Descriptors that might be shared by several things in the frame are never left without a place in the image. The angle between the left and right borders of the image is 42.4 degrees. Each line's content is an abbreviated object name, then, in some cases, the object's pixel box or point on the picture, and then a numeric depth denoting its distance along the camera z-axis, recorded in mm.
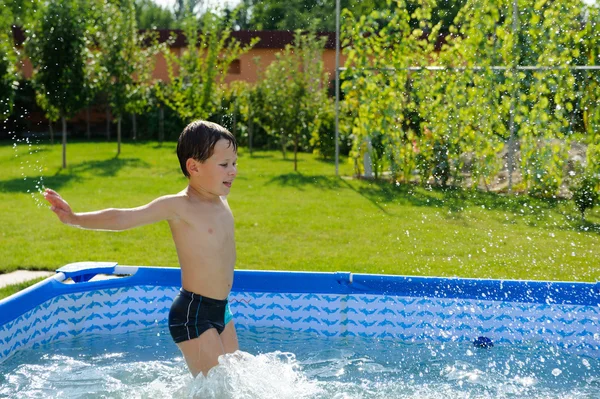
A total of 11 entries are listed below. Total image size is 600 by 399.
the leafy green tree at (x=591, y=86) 8008
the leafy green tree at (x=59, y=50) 10469
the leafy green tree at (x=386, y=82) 8961
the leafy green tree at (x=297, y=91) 10953
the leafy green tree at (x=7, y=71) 10281
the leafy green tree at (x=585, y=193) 7008
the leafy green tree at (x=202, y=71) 12352
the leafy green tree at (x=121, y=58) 12453
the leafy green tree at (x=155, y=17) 40200
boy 2932
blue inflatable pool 4016
